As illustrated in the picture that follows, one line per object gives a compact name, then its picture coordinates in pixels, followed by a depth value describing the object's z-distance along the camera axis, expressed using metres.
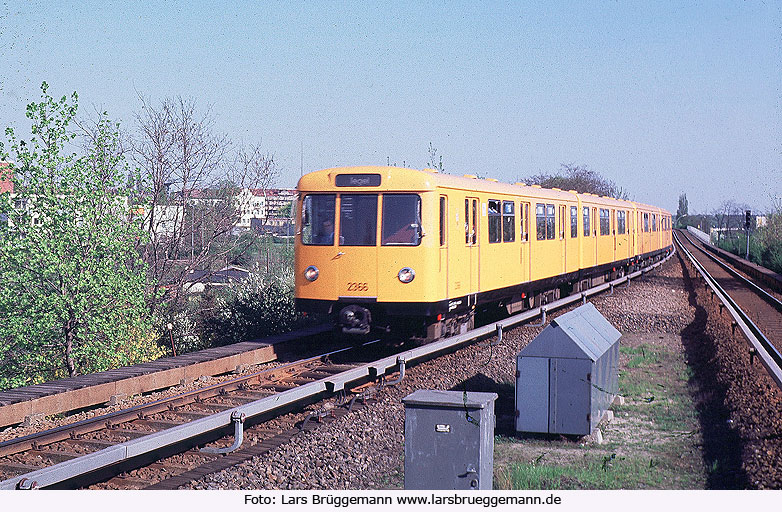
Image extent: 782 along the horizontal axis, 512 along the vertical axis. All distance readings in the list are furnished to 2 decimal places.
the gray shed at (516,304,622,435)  8.18
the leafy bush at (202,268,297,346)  17.94
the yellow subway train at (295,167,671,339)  12.18
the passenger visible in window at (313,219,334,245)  12.59
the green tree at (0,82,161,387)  14.98
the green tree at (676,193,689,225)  162.25
